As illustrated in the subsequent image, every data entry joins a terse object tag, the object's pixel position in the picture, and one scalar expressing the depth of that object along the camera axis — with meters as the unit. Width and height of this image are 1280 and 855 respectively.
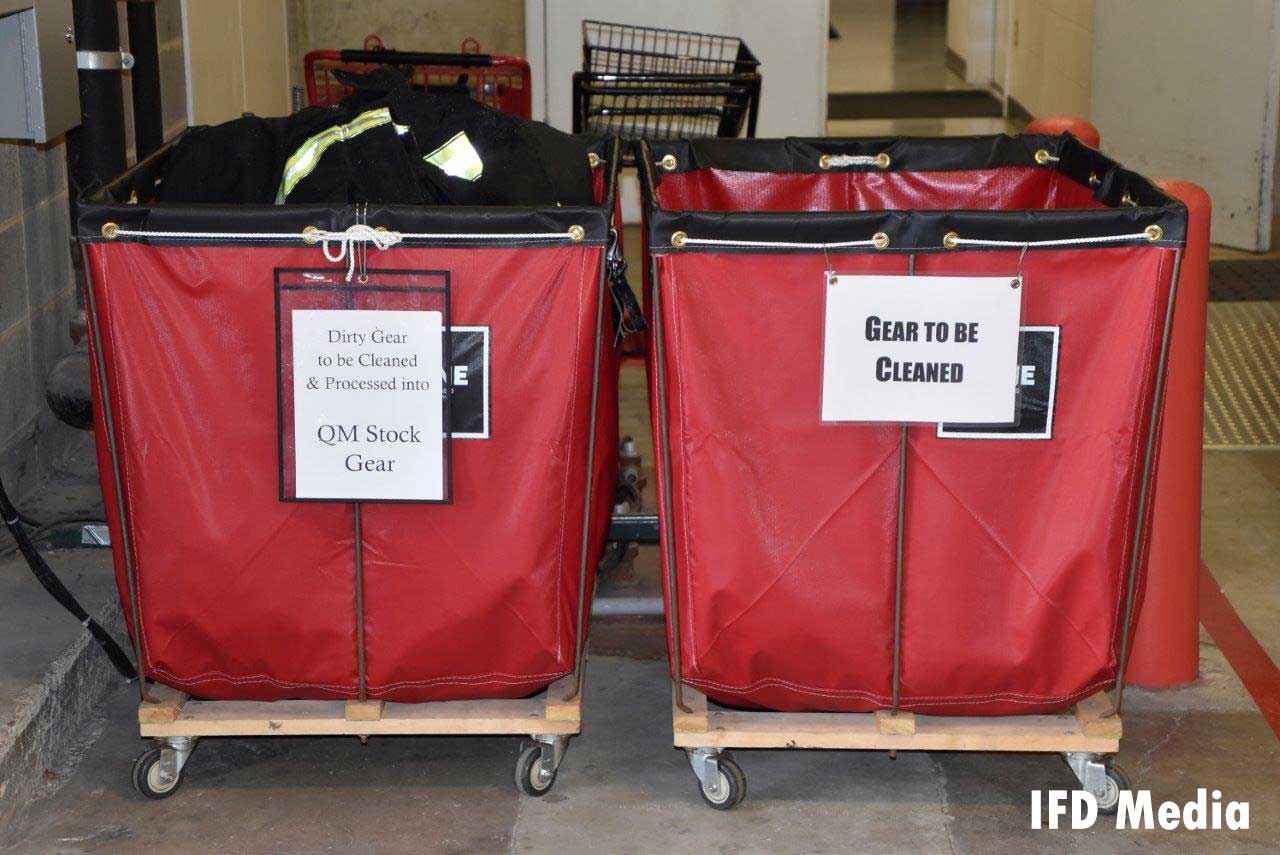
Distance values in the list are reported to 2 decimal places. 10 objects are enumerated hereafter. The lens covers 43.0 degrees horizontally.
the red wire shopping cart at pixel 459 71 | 5.48
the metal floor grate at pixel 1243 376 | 5.30
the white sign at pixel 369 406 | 2.87
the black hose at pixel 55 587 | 3.43
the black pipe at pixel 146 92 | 4.61
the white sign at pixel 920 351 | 2.82
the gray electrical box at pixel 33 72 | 3.52
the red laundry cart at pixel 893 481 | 2.81
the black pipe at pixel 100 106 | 4.03
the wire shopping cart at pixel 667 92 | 5.10
